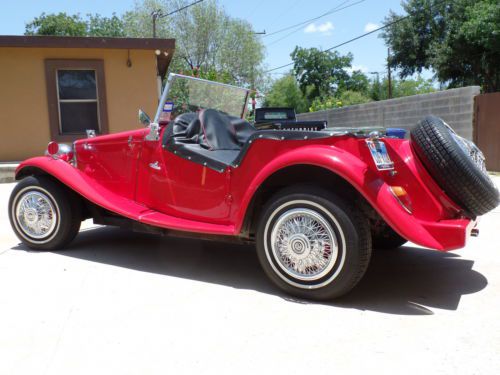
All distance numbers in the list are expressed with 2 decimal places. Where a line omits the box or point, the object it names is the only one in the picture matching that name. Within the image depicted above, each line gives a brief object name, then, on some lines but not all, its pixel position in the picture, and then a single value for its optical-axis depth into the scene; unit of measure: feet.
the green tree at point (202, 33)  114.62
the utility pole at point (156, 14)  92.77
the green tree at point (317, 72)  225.35
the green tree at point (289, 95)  219.73
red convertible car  9.78
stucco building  36.22
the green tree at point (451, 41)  71.92
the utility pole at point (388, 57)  101.04
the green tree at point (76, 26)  154.84
